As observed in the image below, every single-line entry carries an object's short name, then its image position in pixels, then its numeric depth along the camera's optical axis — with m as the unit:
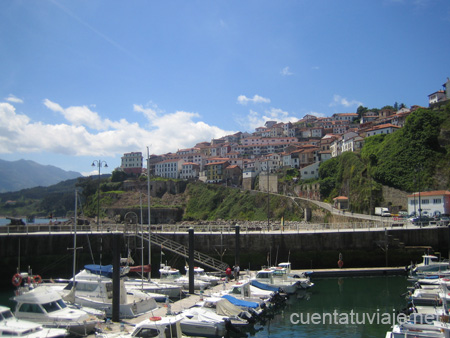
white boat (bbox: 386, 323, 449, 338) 16.26
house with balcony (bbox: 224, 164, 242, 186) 127.25
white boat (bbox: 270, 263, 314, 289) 30.88
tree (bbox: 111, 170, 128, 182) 144.75
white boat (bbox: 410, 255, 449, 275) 32.28
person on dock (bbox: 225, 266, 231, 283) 30.95
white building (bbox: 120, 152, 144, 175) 160.38
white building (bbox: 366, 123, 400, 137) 97.98
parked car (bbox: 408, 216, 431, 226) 44.08
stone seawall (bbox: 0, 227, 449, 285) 37.03
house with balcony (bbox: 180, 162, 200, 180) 145.00
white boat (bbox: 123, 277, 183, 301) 26.23
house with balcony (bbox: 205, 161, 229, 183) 132.12
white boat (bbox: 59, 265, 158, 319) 20.92
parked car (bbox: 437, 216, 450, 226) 42.62
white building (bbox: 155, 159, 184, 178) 147.88
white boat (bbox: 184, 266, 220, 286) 29.70
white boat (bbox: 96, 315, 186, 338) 16.41
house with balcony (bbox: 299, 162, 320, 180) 102.25
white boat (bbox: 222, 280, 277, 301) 25.23
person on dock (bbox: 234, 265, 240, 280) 30.65
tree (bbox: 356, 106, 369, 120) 167.18
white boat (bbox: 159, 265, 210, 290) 28.42
